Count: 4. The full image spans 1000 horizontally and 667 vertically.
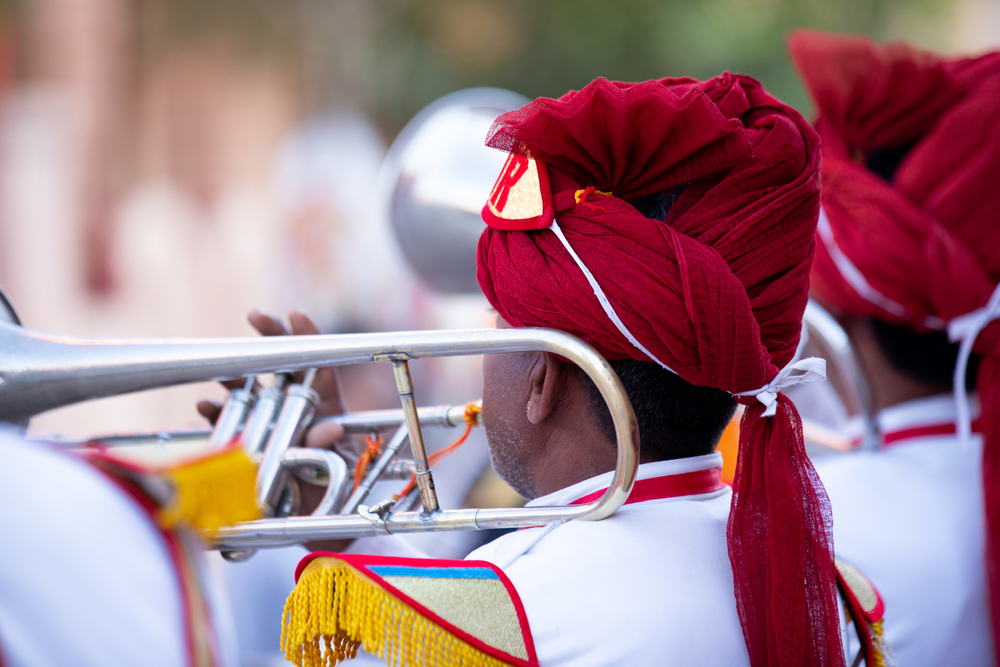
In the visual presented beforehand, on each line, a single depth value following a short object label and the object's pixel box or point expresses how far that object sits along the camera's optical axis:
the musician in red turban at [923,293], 4.77
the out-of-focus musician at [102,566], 3.67
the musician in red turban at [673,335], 4.35
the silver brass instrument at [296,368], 4.37
